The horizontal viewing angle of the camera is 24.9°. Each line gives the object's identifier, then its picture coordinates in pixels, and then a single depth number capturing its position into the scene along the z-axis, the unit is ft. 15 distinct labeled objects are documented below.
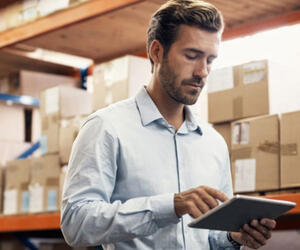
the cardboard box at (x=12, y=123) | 16.43
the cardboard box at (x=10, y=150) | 16.16
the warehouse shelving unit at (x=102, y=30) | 11.85
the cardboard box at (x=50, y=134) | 14.12
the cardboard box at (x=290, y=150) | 9.64
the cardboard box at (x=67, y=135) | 13.48
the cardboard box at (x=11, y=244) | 16.57
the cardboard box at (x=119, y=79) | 12.64
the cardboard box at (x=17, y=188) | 14.71
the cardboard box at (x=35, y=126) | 17.08
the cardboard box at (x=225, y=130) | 10.88
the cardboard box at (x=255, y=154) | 10.00
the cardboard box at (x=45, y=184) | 13.83
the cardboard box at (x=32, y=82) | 16.48
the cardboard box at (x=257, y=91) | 10.37
